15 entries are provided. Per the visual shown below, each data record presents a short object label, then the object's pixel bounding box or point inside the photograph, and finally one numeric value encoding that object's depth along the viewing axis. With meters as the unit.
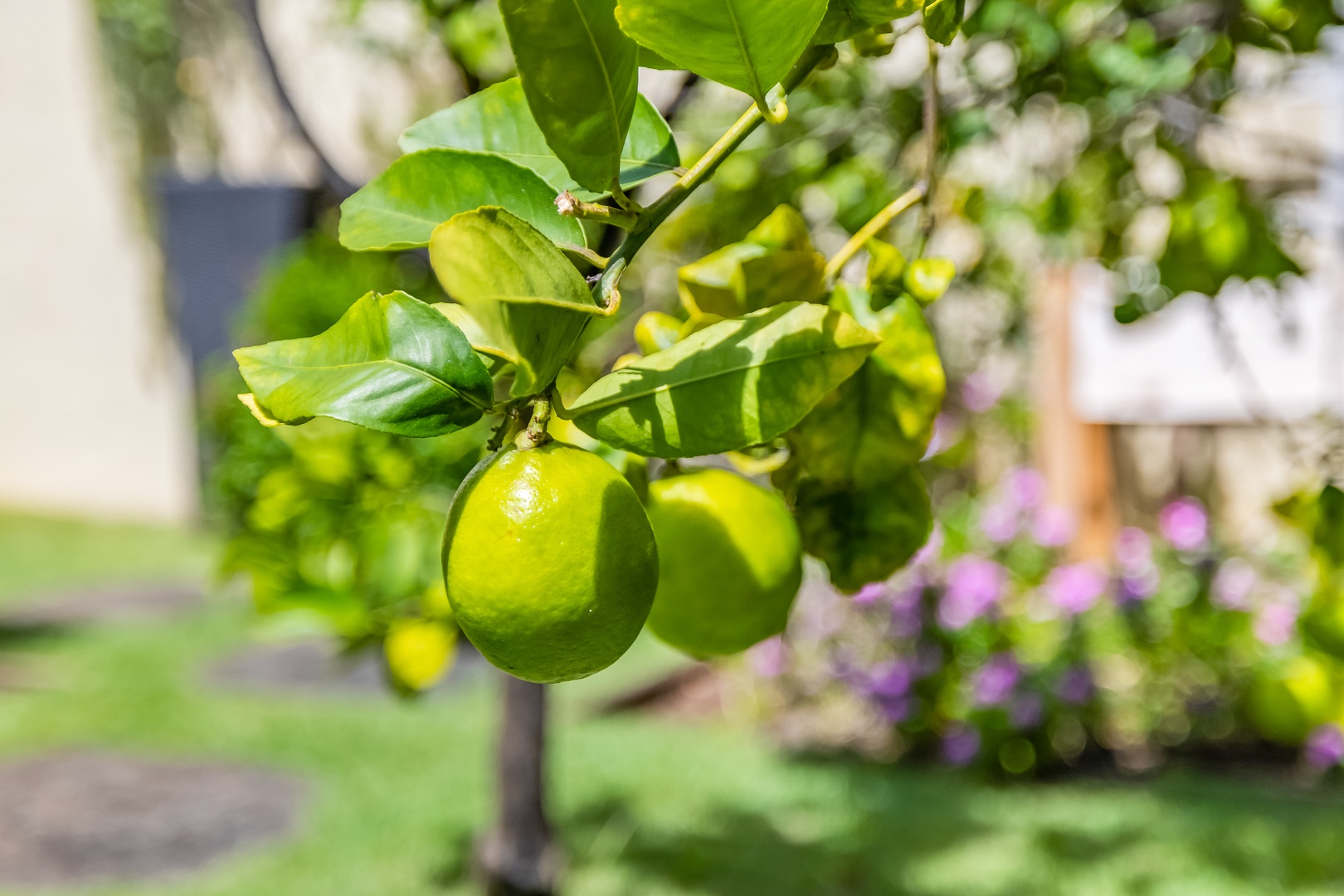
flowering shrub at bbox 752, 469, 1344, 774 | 3.35
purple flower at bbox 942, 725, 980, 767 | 3.38
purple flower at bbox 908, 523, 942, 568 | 3.54
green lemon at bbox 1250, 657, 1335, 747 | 1.15
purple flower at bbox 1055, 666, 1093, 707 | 3.36
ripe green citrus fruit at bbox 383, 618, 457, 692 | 1.16
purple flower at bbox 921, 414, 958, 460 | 3.67
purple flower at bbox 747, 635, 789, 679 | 3.68
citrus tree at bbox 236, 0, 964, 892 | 0.36
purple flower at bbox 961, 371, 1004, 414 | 3.89
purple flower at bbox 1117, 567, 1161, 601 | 3.50
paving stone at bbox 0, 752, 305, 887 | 2.79
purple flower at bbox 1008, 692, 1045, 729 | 3.27
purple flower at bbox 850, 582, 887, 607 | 3.51
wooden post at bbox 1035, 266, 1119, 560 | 3.83
